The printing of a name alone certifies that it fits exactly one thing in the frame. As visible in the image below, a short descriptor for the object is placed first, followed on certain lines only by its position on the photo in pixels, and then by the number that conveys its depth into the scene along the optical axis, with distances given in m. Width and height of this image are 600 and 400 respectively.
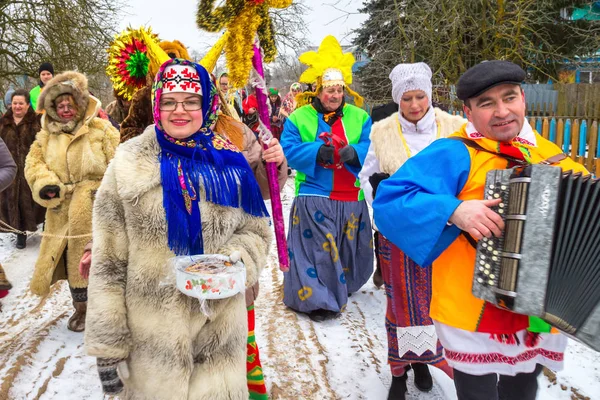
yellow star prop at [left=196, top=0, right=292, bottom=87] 2.39
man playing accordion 2.01
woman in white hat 3.14
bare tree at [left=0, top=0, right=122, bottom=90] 14.86
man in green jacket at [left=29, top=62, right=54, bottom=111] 8.11
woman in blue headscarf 2.09
